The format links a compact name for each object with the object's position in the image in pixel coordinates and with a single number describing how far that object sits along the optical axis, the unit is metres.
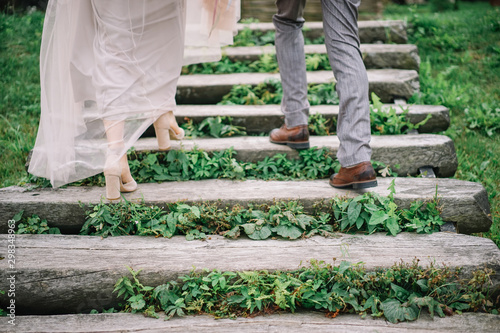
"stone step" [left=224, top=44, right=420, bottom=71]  3.93
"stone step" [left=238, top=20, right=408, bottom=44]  4.38
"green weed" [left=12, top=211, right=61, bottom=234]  2.34
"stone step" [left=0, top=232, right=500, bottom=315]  1.98
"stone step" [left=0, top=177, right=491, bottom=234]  2.34
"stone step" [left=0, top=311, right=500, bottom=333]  1.76
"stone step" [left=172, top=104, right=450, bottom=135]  3.18
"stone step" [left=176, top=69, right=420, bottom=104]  3.53
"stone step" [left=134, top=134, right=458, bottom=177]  2.78
